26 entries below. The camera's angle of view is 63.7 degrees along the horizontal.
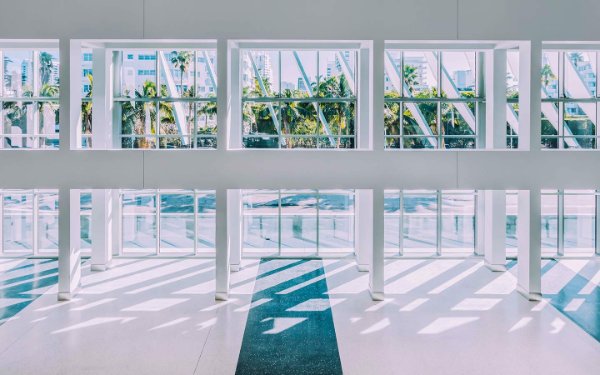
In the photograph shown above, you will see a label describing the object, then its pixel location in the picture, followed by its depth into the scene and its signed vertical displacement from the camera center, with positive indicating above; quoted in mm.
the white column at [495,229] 13141 -1173
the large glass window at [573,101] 15617 +2770
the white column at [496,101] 13000 +2349
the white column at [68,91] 10781 +2120
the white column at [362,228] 12352 -1152
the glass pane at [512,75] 17844 +4208
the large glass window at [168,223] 15662 -1832
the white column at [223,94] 10812 +2073
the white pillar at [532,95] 10852 +2083
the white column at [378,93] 10781 +2100
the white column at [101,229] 13461 -1228
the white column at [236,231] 12898 -1247
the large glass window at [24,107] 15500 +2676
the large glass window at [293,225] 19797 -1864
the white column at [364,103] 12648 +2265
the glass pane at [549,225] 18139 -1844
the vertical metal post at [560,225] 15219 -1207
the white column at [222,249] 10922 -1433
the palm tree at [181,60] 17041 +4653
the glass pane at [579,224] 18828 -1743
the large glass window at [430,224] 15690 -1881
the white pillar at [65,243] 10898 -1301
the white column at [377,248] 10906 -1393
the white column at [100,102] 13266 +2323
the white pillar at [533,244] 10945 -1301
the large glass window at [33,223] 15234 -1710
